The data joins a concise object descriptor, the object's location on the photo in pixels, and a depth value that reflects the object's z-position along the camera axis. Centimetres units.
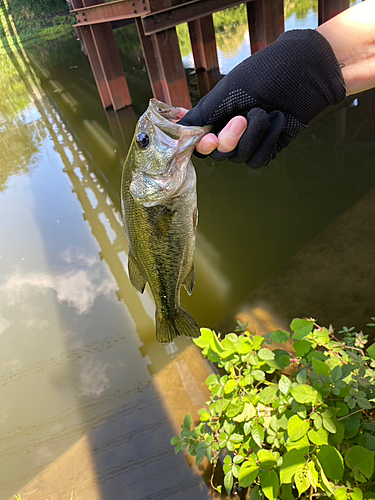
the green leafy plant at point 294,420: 33
